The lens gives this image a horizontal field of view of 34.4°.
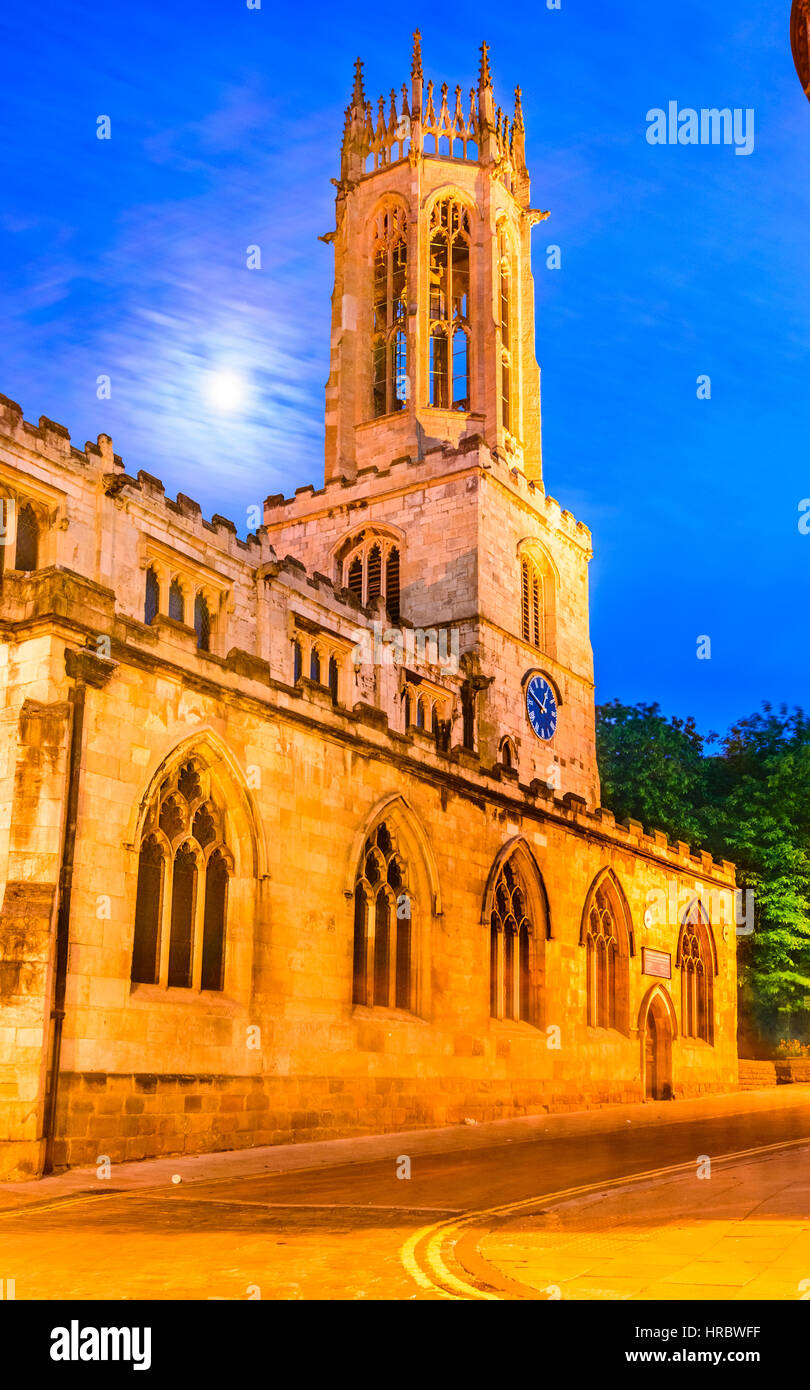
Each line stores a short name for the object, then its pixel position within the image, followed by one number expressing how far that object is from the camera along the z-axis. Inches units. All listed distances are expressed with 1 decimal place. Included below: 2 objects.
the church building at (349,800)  632.4
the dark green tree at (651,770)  1859.0
